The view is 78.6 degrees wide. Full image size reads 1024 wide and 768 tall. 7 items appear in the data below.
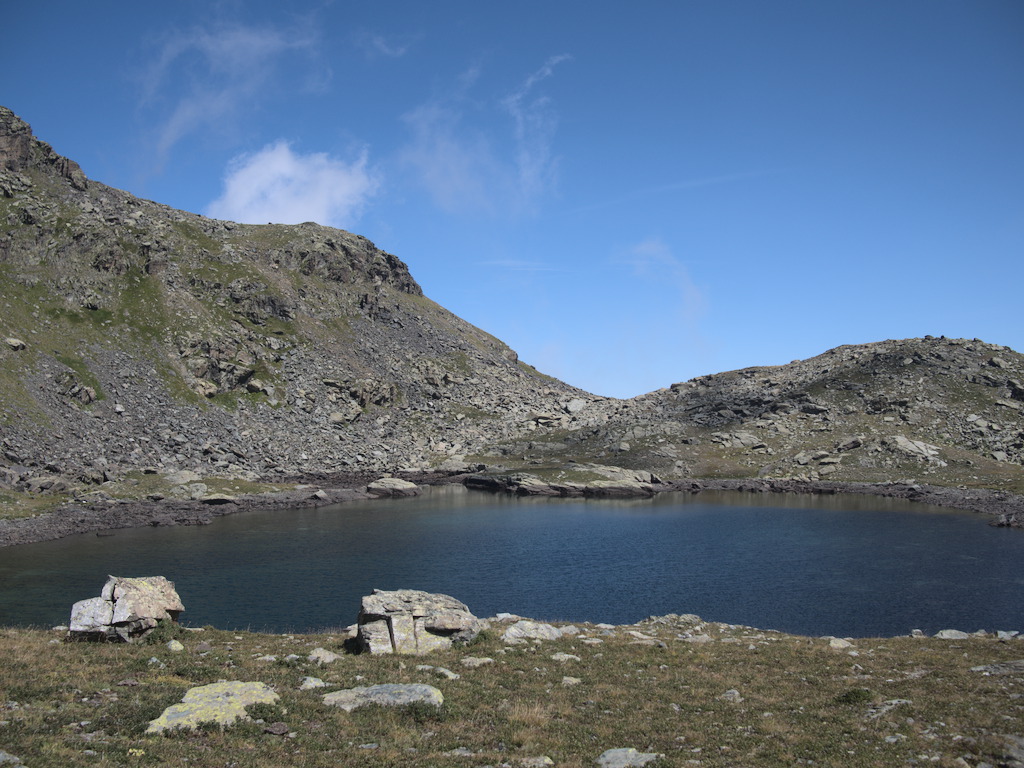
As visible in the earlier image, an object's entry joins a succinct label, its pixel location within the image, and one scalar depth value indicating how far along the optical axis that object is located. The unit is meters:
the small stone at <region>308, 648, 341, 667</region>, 27.84
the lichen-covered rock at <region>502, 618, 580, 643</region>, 33.71
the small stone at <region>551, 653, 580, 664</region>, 30.00
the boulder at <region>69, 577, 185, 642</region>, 28.53
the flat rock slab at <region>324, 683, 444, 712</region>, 21.80
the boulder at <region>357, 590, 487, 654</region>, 30.22
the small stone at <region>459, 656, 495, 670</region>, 27.83
